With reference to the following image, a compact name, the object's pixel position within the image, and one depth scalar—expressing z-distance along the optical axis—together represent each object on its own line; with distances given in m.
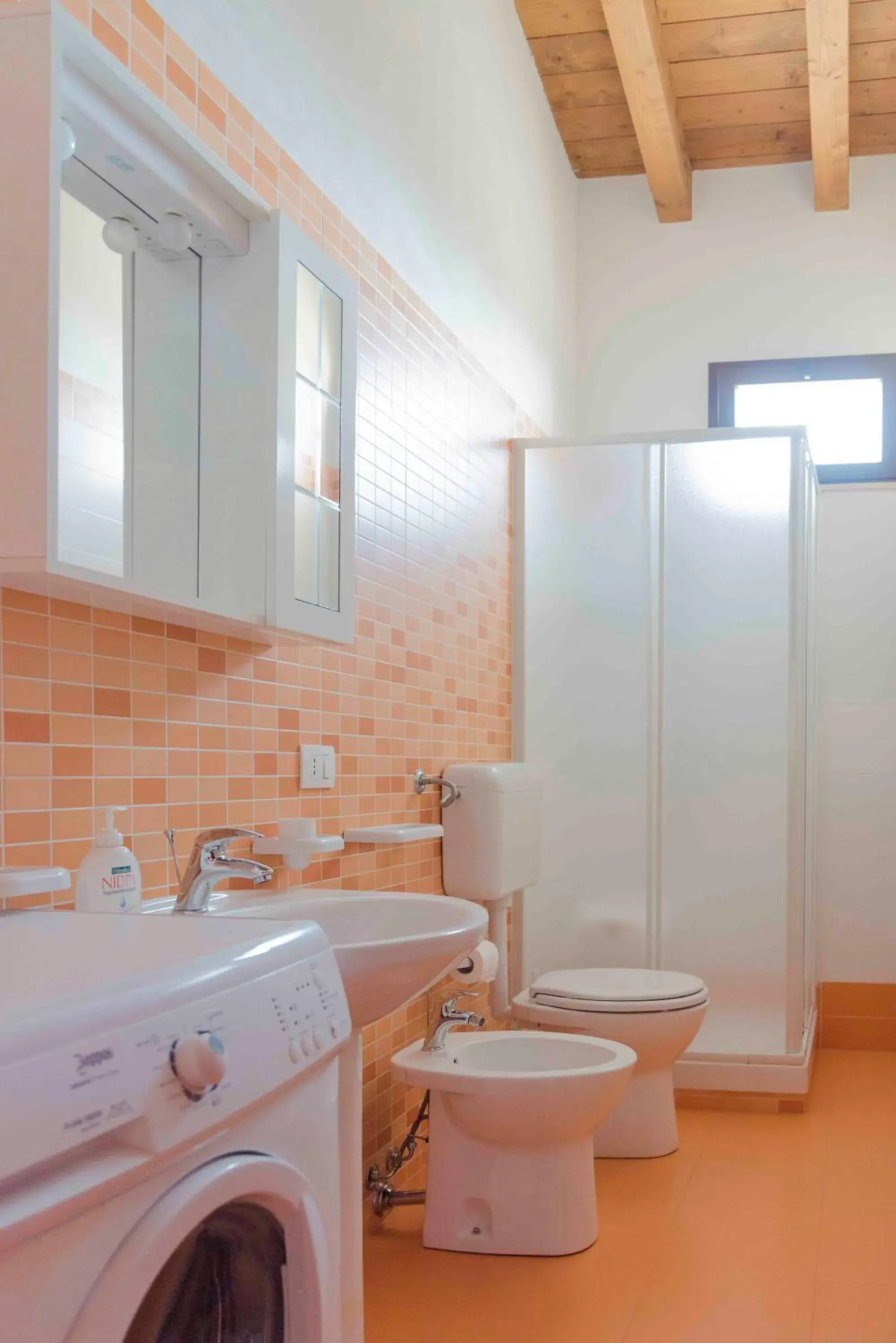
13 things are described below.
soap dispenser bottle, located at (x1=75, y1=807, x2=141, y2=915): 1.55
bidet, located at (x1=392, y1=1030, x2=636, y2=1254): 2.50
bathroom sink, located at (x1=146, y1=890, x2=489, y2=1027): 1.55
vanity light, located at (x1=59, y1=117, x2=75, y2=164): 1.53
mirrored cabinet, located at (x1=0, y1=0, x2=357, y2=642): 1.42
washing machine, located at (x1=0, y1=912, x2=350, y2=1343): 0.75
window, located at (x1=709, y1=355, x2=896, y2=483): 4.74
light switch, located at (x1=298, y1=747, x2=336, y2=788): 2.38
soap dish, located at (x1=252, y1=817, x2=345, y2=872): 2.07
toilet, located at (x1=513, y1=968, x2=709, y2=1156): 3.18
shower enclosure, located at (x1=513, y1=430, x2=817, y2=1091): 3.77
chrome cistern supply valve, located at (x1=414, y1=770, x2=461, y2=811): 3.04
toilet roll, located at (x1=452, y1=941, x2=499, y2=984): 2.80
